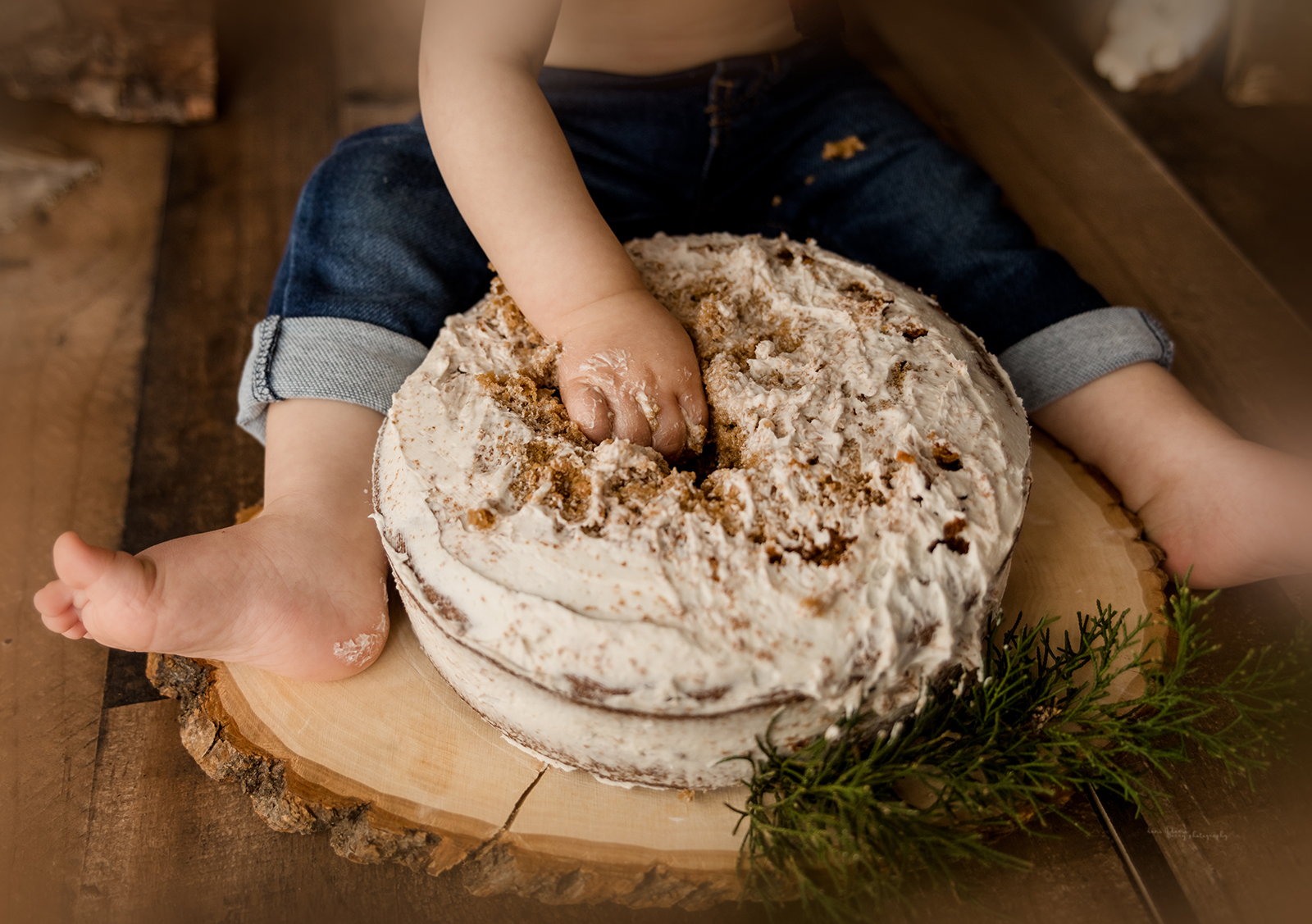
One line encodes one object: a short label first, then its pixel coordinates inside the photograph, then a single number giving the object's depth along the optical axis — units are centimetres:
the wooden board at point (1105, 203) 121
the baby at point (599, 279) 75
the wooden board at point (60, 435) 83
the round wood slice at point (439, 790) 72
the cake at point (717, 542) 62
